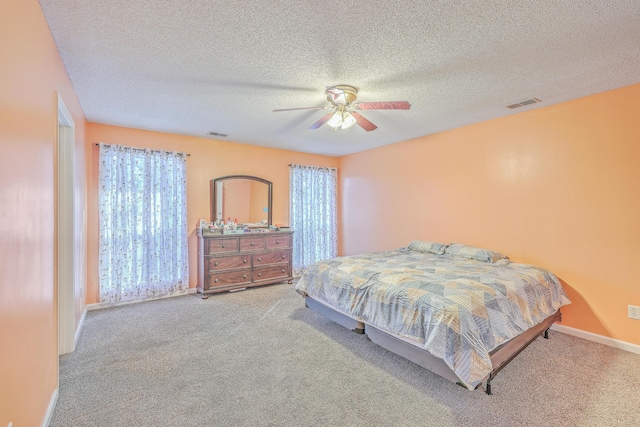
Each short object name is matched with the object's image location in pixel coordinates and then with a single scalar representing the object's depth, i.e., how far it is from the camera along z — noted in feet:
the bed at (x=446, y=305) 6.66
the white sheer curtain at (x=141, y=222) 12.94
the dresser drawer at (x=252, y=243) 15.42
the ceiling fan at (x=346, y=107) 8.49
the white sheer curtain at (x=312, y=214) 18.79
